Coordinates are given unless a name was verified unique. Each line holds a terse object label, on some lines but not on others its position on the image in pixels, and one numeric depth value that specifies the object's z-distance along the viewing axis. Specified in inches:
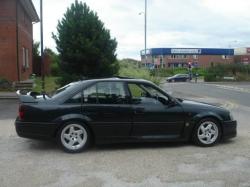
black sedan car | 316.8
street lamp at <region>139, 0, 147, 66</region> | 1988.1
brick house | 979.3
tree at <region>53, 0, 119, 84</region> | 803.4
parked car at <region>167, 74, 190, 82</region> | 2576.5
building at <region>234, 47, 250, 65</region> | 4132.4
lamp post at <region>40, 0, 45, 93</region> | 958.4
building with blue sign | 4010.8
